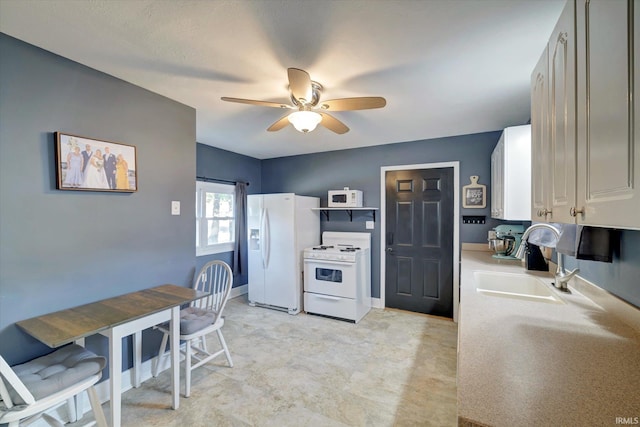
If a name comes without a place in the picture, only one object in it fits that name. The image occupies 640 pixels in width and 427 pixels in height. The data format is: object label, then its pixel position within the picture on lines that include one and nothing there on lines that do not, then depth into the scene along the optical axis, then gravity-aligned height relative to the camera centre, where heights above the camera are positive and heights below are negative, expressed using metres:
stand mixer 2.80 -0.30
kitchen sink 1.88 -0.55
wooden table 1.49 -0.65
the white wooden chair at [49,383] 1.25 -0.88
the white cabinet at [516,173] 2.30 +0.32
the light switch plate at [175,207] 2.47 +0.04
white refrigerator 3.75 -0.49
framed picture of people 1.76 +0.33
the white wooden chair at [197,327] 2.10 -0.94
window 3.90 -0.10
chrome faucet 1.68 -0.40
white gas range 3.42 -0.92
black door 3.53 -0.40
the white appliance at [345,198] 3.81 +0.18
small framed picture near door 3.33 +0.20
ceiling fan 1.66 +0.76
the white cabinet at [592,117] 0.66 +0.29
